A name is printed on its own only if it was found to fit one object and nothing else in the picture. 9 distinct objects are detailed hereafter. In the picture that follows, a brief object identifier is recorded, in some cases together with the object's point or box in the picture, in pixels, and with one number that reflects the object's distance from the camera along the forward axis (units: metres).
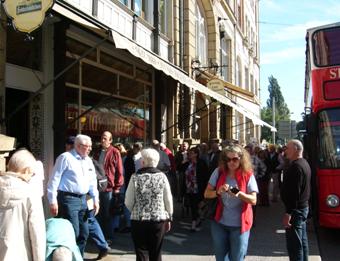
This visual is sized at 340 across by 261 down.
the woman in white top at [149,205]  5.59
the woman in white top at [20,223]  3.99
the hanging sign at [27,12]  6.42
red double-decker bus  8.41
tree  125.54
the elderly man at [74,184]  6.47
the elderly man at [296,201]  5.84
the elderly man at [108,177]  8.13
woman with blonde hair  5.22
